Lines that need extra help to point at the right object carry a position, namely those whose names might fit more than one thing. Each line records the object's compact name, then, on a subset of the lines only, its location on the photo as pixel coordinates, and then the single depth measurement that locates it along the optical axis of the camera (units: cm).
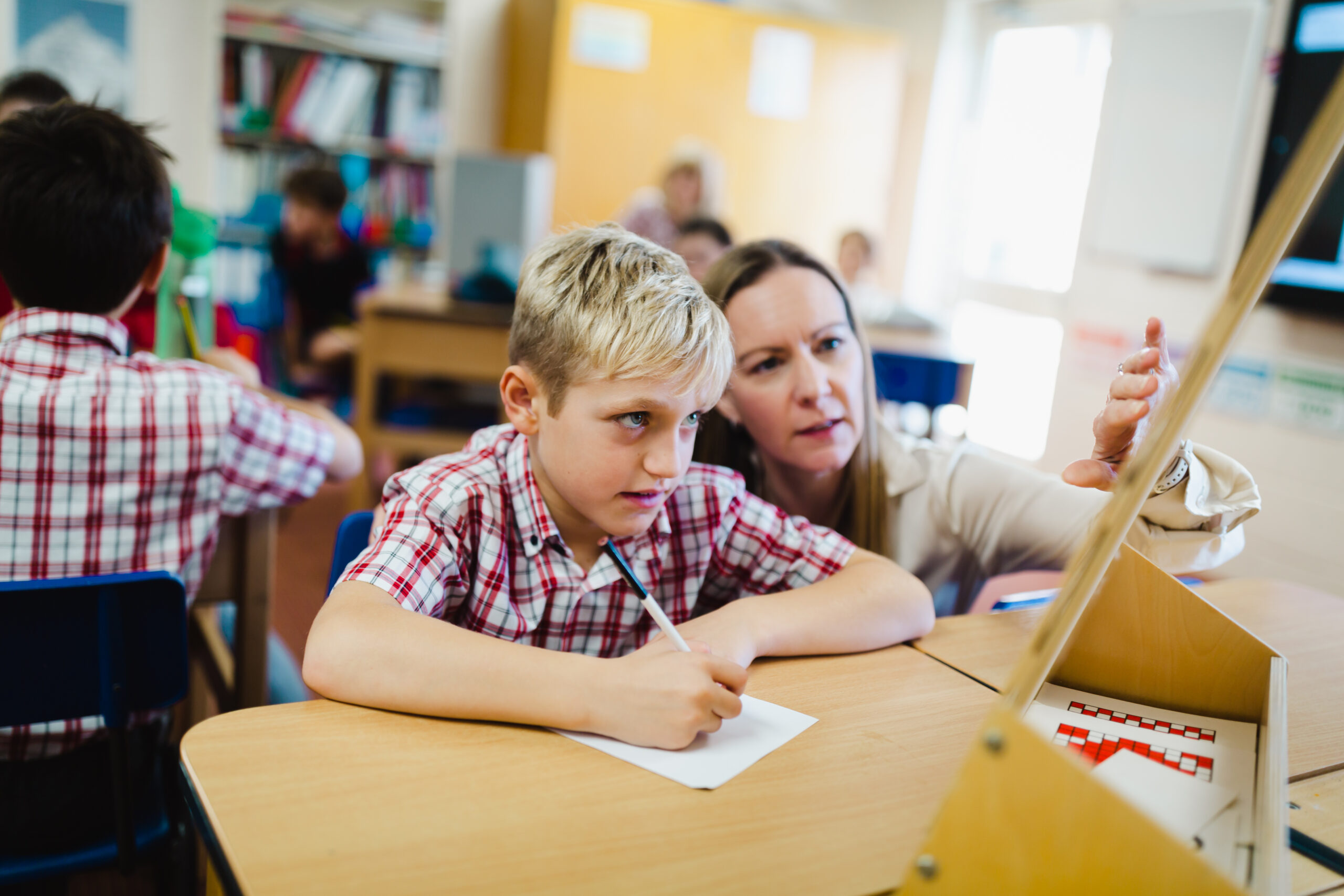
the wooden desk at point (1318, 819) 64
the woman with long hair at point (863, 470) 113
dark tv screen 280
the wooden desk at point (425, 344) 346
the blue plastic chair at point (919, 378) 331
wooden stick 46
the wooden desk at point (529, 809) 58
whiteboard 345
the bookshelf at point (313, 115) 438
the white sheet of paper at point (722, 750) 71
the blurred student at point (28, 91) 197
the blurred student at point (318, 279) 385
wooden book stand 46
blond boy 76
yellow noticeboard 472
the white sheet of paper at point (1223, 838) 56
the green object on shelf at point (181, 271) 154
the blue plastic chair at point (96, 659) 93
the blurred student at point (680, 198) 421
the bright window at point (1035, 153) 420
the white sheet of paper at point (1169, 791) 62
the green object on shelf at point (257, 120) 443
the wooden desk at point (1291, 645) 87
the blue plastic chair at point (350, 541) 109
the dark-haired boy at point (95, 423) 115
